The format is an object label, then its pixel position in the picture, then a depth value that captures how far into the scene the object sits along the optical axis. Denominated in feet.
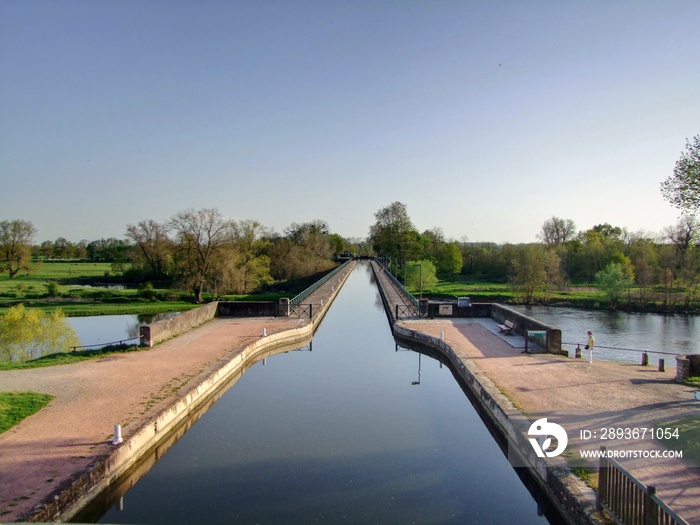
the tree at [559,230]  246.27
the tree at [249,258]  149.28
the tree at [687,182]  49.77
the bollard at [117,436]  28.48
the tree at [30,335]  66.95
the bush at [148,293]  139.25
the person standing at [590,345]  50.43
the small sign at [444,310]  81.76
